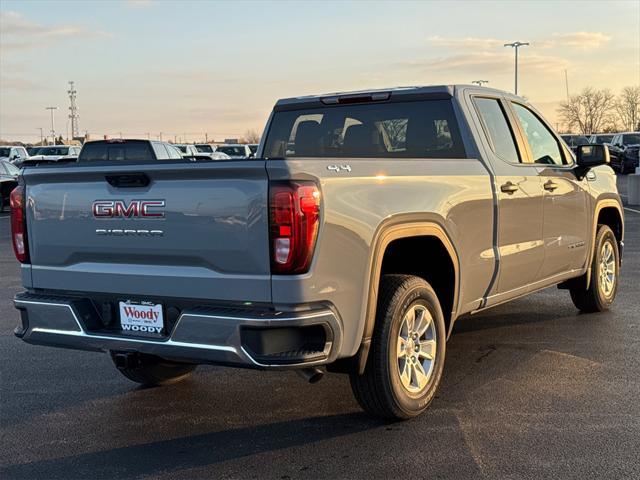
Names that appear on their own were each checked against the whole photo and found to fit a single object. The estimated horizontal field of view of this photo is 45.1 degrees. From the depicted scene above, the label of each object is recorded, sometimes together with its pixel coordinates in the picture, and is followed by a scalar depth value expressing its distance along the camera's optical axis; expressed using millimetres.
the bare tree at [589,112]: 92188
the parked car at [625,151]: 38250
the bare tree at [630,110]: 93250
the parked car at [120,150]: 15281
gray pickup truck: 3754
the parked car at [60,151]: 32875
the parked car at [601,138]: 43441
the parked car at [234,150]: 39250
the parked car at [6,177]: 23125
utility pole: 130375
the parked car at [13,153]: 33219
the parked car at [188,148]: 36750
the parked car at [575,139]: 44806
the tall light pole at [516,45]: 64000
